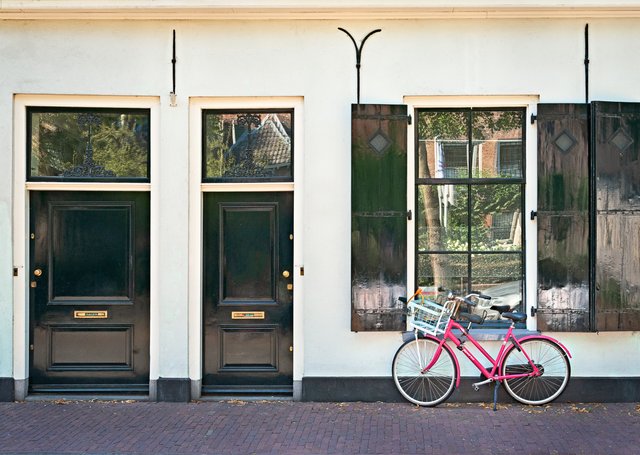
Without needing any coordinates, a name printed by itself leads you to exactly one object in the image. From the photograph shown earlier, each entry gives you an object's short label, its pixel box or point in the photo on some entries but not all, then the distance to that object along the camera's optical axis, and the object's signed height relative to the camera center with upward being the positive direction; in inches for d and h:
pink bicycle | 259.6 -51.1
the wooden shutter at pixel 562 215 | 265.9 +7.1
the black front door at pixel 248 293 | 279.3 -25.8
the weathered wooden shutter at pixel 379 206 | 267.3 +10.7
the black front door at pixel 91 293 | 279.0 -25.8
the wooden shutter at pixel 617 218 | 263.6 +5.8
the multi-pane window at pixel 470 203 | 276.2 +12.3
